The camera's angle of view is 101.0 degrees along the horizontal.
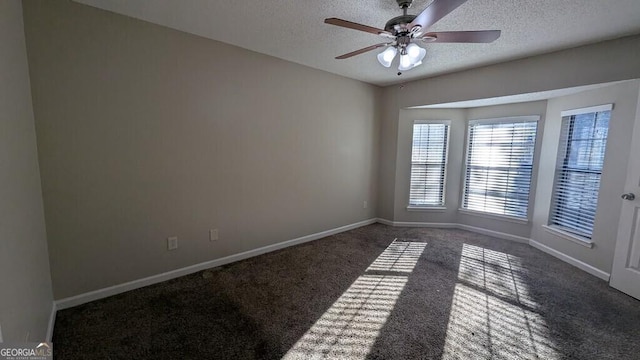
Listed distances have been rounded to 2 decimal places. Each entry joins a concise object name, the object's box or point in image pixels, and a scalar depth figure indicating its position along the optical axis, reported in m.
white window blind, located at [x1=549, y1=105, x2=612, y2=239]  2.97
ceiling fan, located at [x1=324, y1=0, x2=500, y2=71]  1.59
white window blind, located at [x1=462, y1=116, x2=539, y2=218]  3.87
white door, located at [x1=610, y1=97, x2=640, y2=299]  2.46
